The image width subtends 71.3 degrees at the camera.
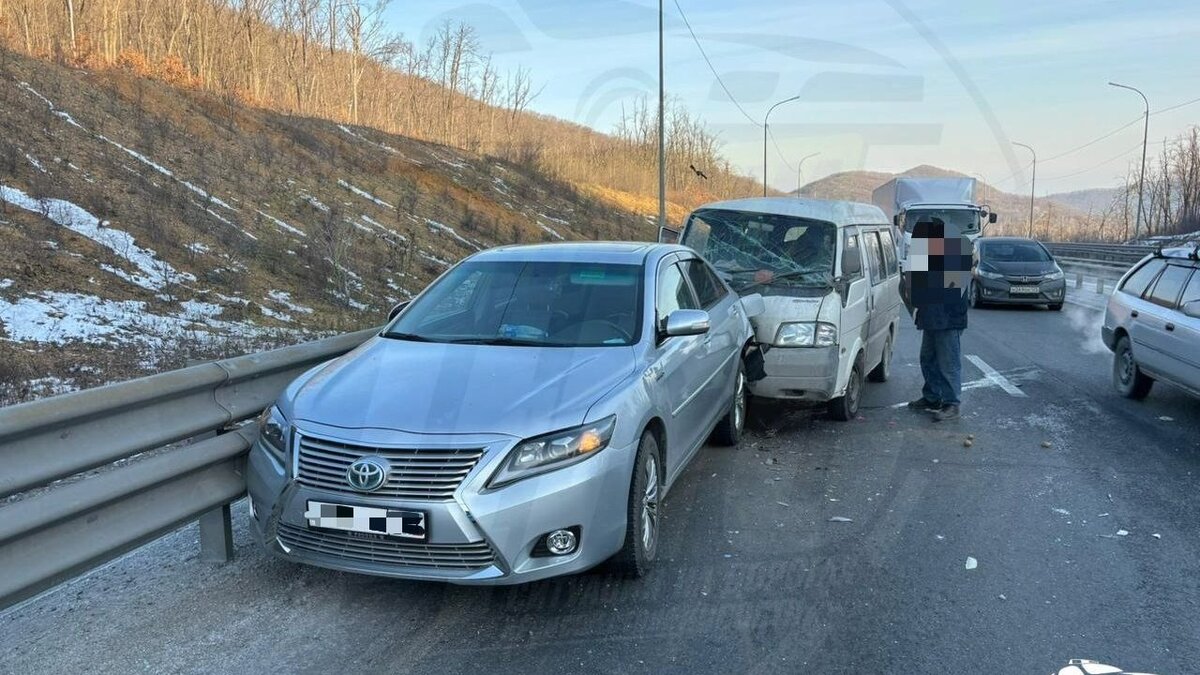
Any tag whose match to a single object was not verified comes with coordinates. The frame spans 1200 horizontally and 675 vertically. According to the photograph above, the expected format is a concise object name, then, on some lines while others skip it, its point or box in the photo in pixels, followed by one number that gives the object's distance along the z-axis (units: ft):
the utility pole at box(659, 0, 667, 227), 76.79
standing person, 25.95
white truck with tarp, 77.97
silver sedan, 11.68
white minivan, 23.24
